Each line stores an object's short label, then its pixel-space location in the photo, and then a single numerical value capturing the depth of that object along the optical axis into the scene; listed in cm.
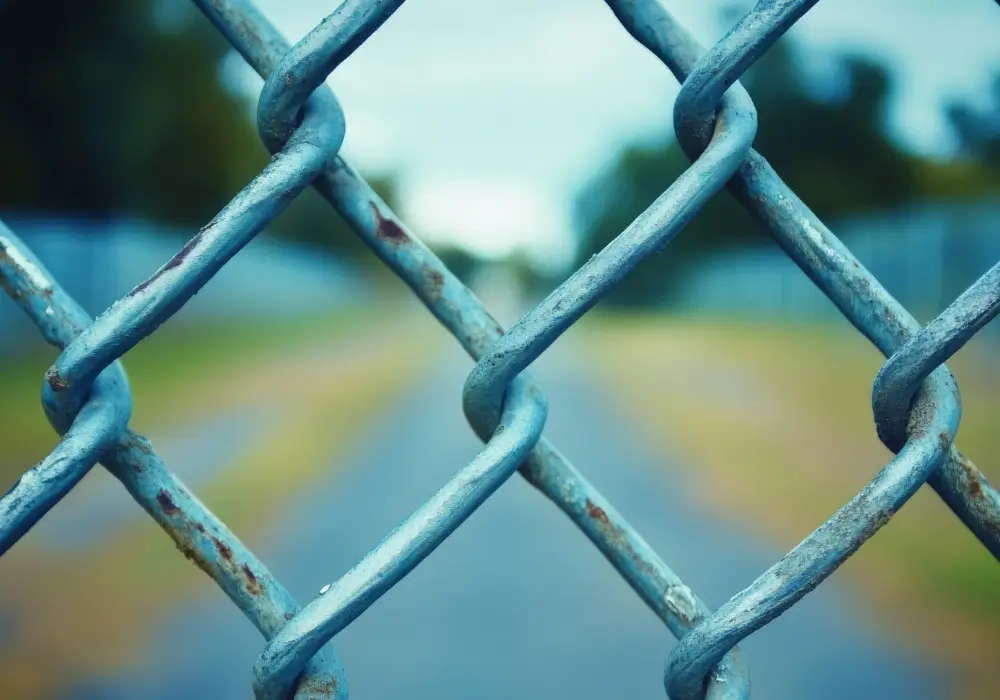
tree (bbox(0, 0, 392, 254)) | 946
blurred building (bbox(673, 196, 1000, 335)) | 609
